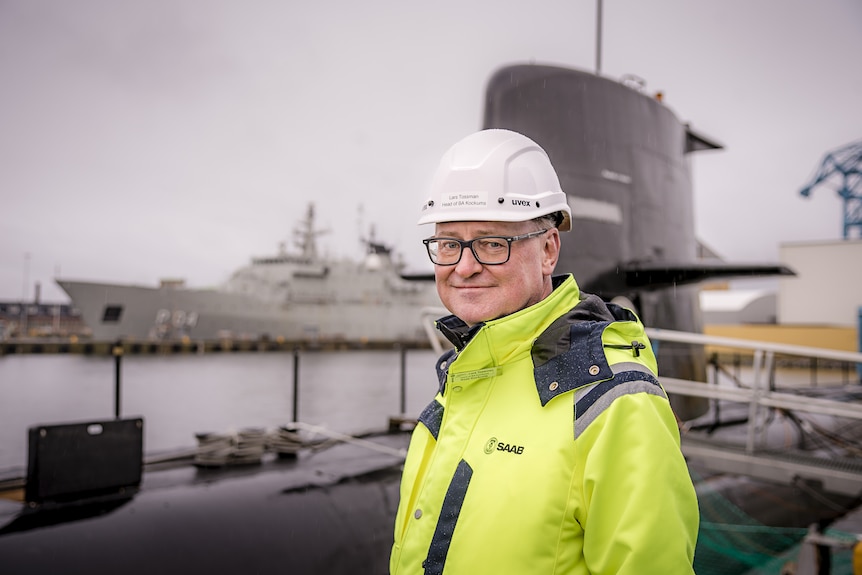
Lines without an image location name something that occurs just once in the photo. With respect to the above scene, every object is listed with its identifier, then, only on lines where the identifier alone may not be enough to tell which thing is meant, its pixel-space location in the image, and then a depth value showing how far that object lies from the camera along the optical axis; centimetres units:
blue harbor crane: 3372
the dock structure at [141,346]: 3606
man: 109
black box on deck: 394
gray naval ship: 3684
